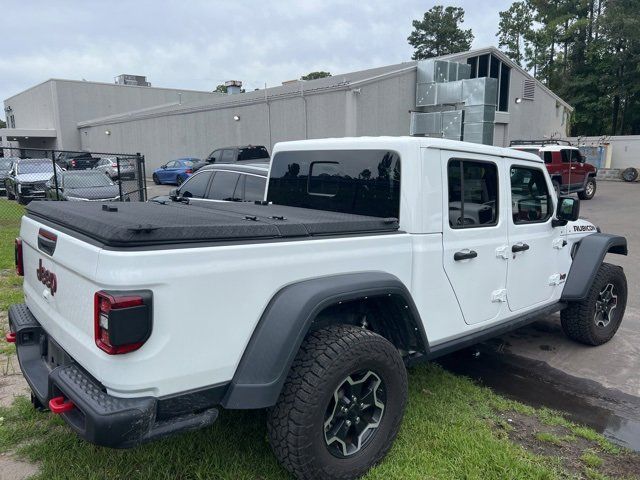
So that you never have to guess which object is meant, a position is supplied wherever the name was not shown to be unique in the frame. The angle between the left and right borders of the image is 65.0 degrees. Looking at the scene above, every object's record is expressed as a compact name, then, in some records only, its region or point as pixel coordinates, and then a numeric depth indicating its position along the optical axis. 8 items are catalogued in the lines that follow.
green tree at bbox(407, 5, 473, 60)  61.53
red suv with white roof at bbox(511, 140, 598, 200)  17.88
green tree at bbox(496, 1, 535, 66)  56.47
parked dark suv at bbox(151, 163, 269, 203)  7.02
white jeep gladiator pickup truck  2.07
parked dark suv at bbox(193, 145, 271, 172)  19.33
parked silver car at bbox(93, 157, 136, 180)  19.58
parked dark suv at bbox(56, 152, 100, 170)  28.58
